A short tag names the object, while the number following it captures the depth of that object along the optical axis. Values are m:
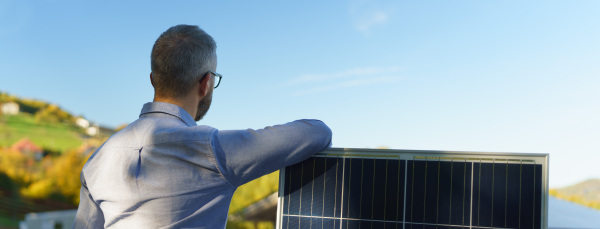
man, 1.53
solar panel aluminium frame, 2.07
